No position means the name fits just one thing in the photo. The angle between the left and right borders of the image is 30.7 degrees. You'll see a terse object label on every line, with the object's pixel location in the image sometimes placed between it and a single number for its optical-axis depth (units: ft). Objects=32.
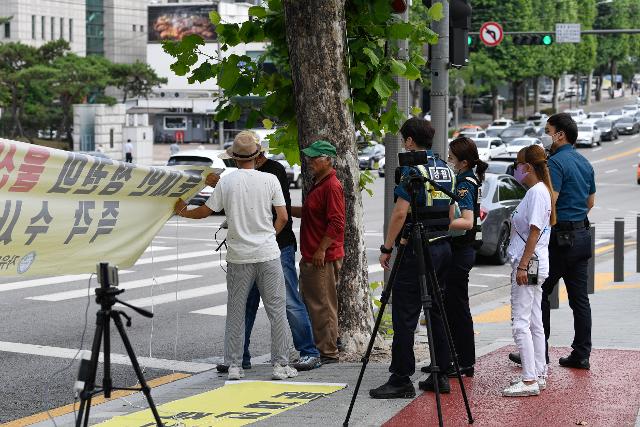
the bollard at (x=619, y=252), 55.62
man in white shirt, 29.12
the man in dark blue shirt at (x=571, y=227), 29.84
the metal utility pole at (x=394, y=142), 36.78
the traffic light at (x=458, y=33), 39.42
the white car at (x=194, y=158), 96.43
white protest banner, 24.38
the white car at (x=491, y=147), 191.31
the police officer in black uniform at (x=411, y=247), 25.82
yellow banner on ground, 25.57
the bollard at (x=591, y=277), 51.21
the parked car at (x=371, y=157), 177.27
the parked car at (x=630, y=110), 315.12
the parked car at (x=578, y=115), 298.76
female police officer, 27.81
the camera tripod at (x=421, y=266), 24.39
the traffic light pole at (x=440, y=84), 38.83
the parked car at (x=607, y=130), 261.85
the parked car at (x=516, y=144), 187.32
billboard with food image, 347.77
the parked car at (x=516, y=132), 233.76
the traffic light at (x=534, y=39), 130.62
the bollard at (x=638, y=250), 60.39
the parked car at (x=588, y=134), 241.96
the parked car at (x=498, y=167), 88.40
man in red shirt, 30.81
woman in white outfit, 27.14
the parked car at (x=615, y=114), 279.69
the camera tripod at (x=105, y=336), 20.21
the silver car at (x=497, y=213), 63.21
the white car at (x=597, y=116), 270.46
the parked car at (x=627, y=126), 282.15
